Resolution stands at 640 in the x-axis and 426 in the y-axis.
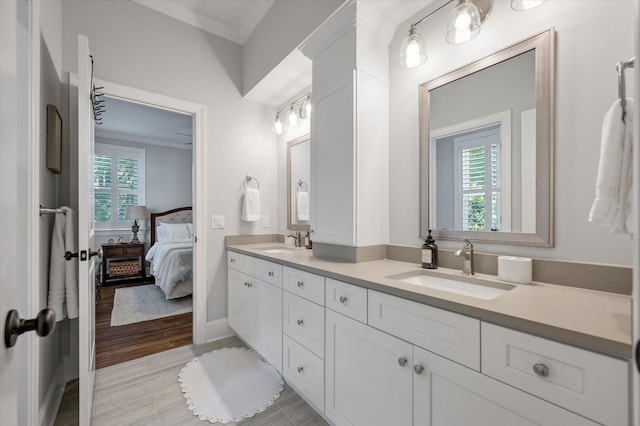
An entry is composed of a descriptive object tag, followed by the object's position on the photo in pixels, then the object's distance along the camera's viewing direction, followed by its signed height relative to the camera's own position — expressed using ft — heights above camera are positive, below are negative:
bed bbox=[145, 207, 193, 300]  12.53 -2.03
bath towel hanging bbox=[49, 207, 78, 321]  5.32 -1.16
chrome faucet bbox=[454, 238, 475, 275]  4.52 -0.71
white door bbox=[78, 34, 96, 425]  4.71 -0.32
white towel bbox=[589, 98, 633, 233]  2.33 +0.30
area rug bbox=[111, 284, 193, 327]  10.62 -3.99
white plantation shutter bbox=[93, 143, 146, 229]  17.06 +1.81
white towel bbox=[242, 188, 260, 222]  9.20 +0.23
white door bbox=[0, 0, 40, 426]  1.74 +0.11
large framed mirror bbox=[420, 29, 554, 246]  4.02 +1.06
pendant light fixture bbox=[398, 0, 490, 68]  4.09 +2.84
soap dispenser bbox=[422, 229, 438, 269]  5.01 -0.76
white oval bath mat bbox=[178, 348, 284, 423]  5.57 -3.93
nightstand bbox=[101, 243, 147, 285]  15.58 -2.91
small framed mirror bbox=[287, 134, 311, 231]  8.78 +0.95
